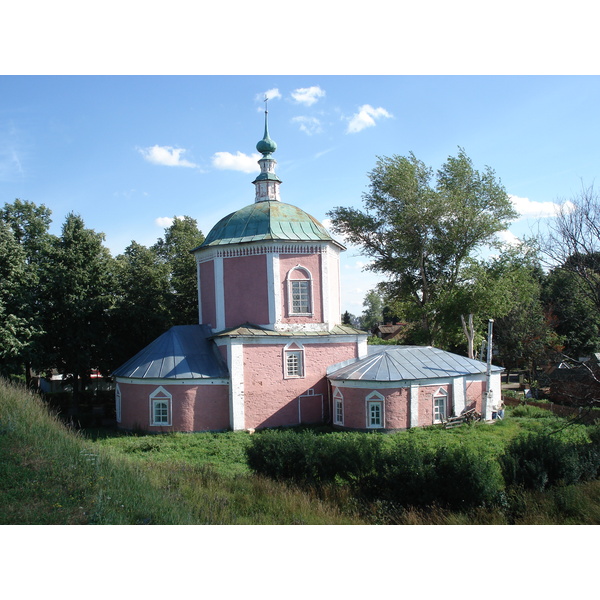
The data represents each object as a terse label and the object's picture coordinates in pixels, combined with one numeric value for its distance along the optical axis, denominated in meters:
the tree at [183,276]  27.38
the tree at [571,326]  34.25
